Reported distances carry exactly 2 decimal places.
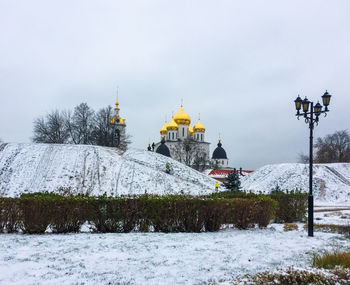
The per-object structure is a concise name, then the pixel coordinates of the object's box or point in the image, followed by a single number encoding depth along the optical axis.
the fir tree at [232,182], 18.77
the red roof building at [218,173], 53.52
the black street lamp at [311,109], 10.33
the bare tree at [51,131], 46.97
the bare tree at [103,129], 45.44
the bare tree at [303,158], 63.80
